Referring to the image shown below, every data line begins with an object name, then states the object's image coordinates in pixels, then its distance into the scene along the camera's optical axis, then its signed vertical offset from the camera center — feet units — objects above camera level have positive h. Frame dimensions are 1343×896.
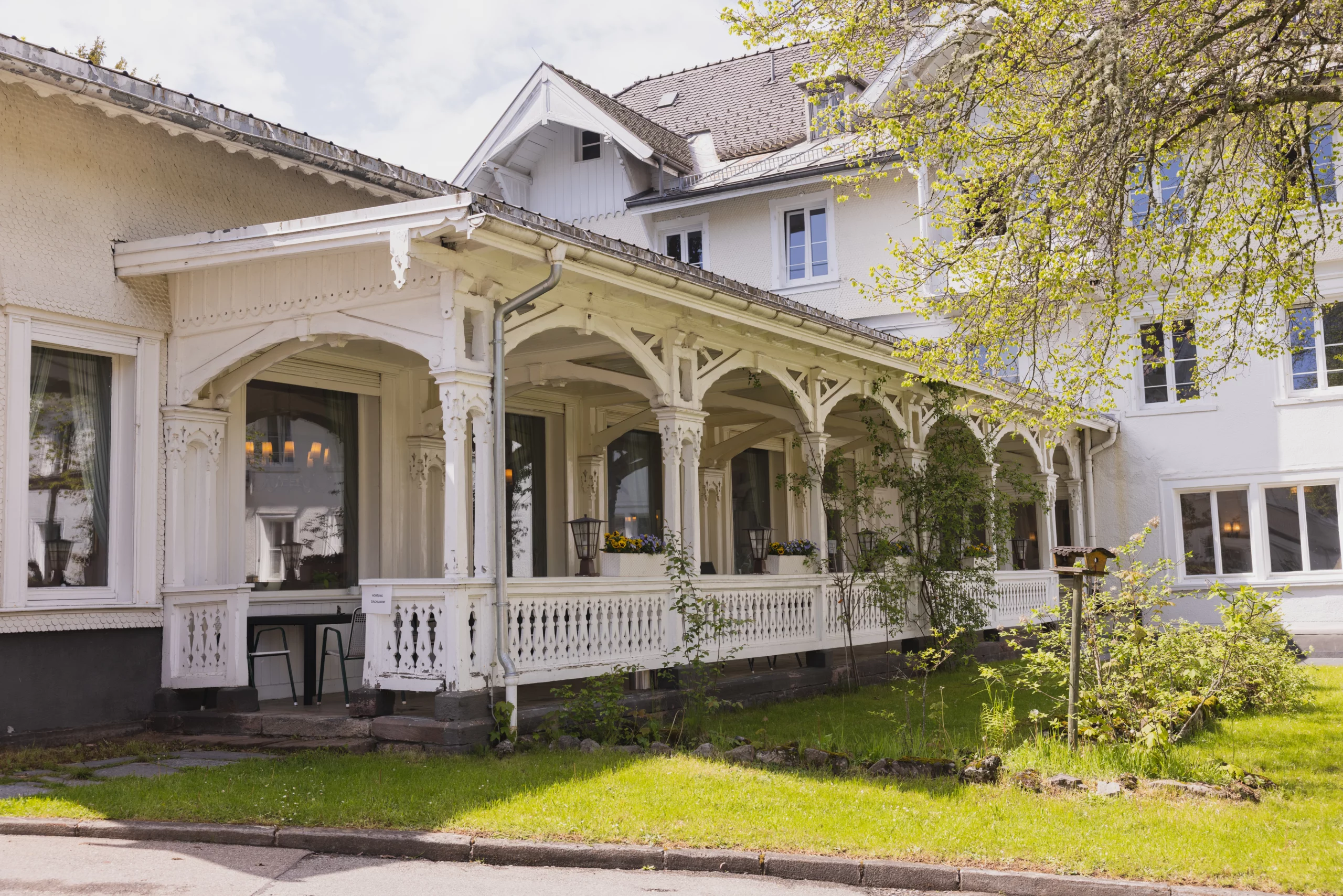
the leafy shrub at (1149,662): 26.78 -2.93
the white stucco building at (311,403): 29.35 +4.55
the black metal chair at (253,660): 33.37 -2.75
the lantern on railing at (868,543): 44.52 +0.06
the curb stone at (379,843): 20.03 -4.58
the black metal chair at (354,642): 36.11 -2.50
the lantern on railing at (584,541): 39.70 +0.34
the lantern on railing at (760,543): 45.42 +0.16
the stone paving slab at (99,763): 27.53 -4.40
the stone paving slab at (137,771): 26.18 -4.38
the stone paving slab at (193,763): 27.07 -4.38
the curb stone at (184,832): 20.71 -4.47
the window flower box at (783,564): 45.73 -0.63
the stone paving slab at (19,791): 23.72 -4.29
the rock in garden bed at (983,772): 23.93 -4.33
